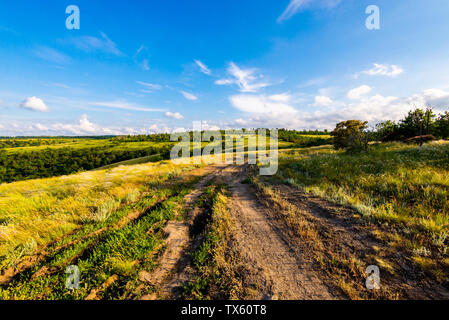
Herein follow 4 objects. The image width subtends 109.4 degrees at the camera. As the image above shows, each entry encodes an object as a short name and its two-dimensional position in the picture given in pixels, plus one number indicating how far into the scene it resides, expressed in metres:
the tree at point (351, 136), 22.01
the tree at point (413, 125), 34.69
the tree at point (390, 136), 34.74
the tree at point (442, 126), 42.03
